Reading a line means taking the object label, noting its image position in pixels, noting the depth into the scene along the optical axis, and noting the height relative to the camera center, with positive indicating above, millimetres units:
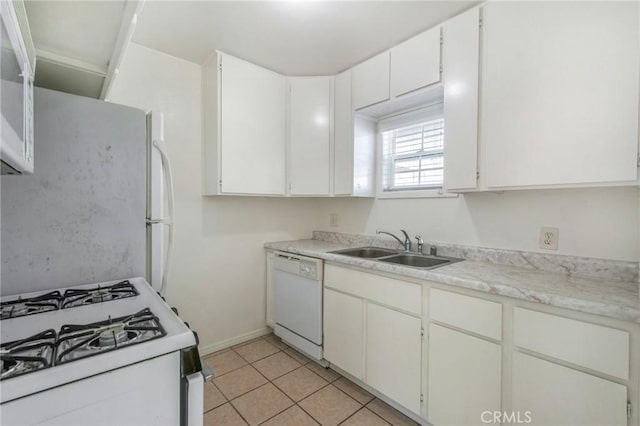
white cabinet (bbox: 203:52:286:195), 2207 +683
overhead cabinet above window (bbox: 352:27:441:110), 1803 +999
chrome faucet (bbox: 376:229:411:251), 2189 -252
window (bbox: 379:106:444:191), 2182 +497
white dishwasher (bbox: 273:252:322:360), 2150 -771
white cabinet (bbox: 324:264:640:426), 1037 -677
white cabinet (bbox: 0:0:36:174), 635 +330
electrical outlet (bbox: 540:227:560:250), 1581 -154
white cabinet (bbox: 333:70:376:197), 2363 +542
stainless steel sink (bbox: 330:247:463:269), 1973 -358
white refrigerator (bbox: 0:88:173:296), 1146 +32
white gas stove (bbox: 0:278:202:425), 578 -362
